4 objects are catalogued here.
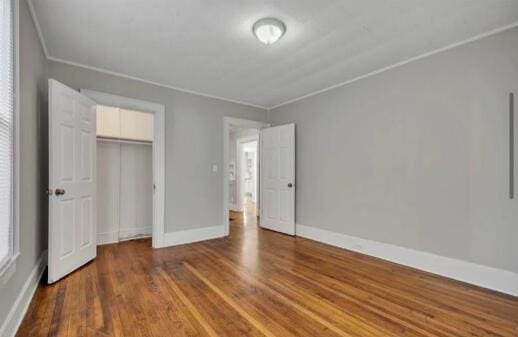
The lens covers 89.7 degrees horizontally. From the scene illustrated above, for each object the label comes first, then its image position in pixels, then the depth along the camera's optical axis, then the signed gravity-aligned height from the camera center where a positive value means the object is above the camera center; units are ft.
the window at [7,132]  5.13 +0.76
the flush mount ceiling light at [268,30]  7.47 +4.10
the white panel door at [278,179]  15.07 -0.63
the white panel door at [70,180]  8.41 -0.43
